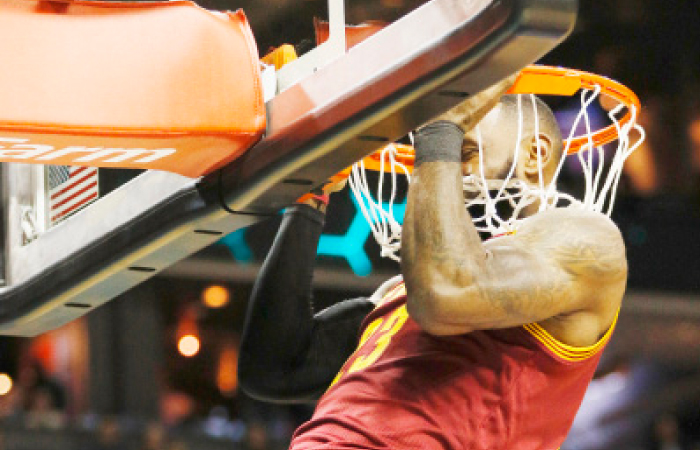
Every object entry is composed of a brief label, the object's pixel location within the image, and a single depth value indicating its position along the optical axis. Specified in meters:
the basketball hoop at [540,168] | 5.03
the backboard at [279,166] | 3.71
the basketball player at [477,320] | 4.41
